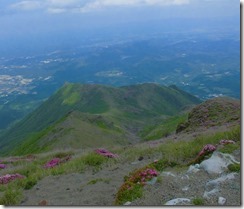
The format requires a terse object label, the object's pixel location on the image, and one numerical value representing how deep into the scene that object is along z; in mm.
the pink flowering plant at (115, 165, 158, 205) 8016
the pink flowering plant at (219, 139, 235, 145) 10900
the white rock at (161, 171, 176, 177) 8959
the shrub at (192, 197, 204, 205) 6588
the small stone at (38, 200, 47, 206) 8642
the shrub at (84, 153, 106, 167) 13201
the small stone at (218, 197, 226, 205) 6454
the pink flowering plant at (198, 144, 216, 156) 10493
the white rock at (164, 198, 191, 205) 6707
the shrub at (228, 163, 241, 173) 8384
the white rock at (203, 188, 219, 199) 6848
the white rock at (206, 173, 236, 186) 7738
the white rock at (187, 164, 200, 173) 9034
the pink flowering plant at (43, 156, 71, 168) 14593
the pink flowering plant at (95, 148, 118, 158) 14101
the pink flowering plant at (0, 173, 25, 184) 12611
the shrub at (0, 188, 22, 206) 9610
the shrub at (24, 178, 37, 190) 11222
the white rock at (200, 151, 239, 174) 8775
